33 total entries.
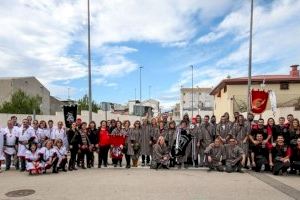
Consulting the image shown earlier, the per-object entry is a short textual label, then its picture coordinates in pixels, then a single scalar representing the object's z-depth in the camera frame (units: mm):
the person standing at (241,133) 8491
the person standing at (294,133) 7972
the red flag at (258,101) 10622
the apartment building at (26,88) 35836
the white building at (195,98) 55686
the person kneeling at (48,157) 7953
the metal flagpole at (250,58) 11857
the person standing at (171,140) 8756
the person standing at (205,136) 8783
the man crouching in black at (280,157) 7777
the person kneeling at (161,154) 8531
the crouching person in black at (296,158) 7825
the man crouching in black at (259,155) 8156
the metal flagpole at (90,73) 12210
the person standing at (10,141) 8518
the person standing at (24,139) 8315
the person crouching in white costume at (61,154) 8121
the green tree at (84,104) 43165
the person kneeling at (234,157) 8112
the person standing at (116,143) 8933
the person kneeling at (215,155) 8297
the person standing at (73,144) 8456
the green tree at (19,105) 32069
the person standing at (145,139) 9007
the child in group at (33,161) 7728
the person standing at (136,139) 8950
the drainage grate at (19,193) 5752
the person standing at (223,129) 8721
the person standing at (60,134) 8628
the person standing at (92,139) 8827
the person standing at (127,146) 8893
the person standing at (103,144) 8849
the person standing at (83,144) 8592
